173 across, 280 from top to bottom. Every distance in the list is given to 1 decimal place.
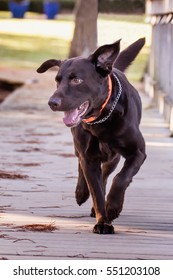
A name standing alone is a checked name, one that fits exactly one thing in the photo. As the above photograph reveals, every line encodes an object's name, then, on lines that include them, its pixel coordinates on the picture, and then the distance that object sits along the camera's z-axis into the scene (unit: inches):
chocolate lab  266.8
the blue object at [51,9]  2196.1
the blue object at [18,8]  2187.5
